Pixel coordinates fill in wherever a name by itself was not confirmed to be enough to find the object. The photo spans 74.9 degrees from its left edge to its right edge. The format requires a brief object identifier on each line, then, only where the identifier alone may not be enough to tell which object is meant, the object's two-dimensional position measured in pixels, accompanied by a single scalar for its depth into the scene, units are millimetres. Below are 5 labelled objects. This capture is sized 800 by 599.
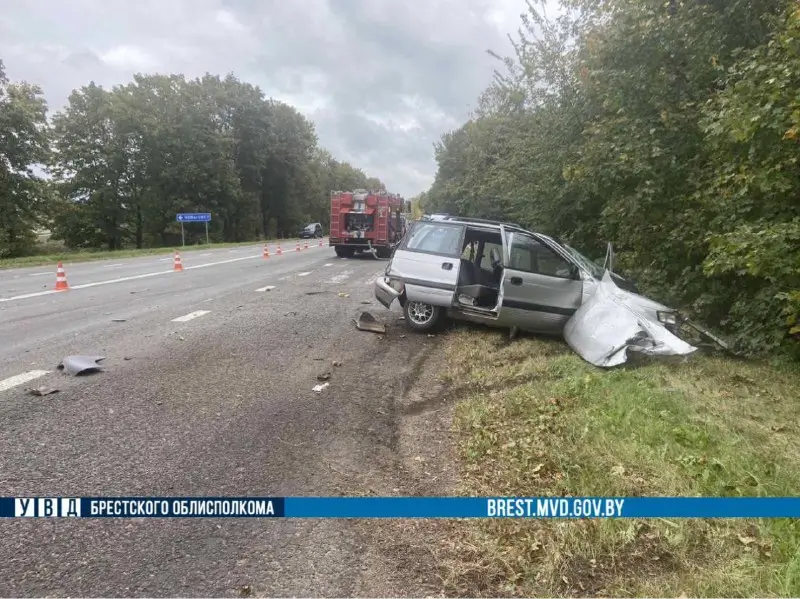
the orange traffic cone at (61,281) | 11625
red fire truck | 22234
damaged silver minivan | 6082
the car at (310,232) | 55156
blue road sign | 36903
